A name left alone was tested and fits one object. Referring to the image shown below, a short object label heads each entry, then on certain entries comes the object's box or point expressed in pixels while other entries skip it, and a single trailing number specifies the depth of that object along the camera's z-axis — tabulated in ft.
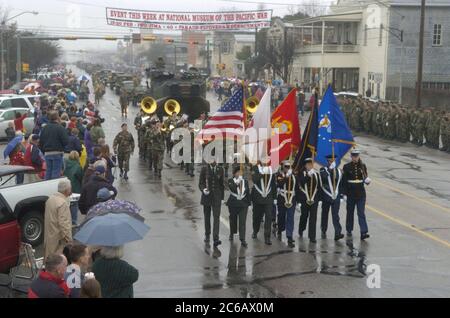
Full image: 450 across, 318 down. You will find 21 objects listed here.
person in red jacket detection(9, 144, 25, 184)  56.80
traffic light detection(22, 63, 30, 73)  193.49
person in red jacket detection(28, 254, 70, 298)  23.03
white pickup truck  40.83
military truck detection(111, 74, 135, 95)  213.13
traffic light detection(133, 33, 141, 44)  208.59
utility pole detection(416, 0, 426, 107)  119.96
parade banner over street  178.60
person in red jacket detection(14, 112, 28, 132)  85.87
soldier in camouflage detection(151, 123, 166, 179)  66.23
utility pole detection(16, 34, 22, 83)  177.11
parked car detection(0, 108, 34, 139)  97.66
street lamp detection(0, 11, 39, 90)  182.22
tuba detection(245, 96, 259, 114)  77.15
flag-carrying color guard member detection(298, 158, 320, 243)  43.55
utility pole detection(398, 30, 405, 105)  158.55
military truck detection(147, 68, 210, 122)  104.37
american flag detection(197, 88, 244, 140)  47.14
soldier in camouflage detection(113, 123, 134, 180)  64.03
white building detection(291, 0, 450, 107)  179.73
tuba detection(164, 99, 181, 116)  90.33
